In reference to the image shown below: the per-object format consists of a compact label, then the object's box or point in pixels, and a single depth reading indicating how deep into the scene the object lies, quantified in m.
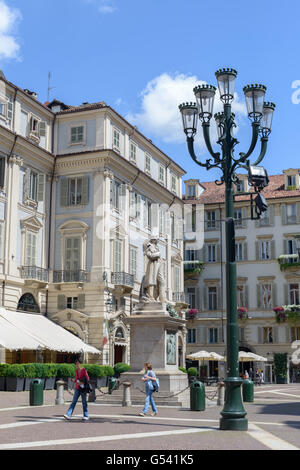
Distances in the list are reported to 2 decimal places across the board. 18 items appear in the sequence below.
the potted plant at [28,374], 25.67
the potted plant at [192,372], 38.94
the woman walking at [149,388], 15.21
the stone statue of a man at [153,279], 19.59
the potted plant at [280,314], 51.50
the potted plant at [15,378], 25.33
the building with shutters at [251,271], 52.47
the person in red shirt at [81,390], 13.93
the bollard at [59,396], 19.36
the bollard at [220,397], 19.34
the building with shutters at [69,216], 32.12
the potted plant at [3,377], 25.61
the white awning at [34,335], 26.77
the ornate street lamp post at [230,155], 11.88
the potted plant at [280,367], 50.59
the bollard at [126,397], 17.81
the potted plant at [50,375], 26.87
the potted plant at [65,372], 27.77
